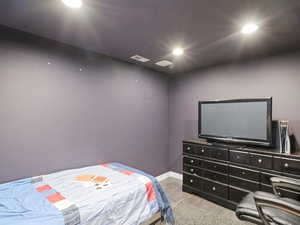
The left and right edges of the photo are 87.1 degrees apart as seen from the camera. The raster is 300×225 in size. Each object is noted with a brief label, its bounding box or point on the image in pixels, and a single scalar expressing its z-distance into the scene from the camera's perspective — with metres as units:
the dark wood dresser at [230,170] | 2.08
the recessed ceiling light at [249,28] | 1.77
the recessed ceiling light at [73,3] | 1.43
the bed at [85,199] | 1.27
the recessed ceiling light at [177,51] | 2.44
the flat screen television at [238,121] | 2.29
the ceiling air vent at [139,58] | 2.75
